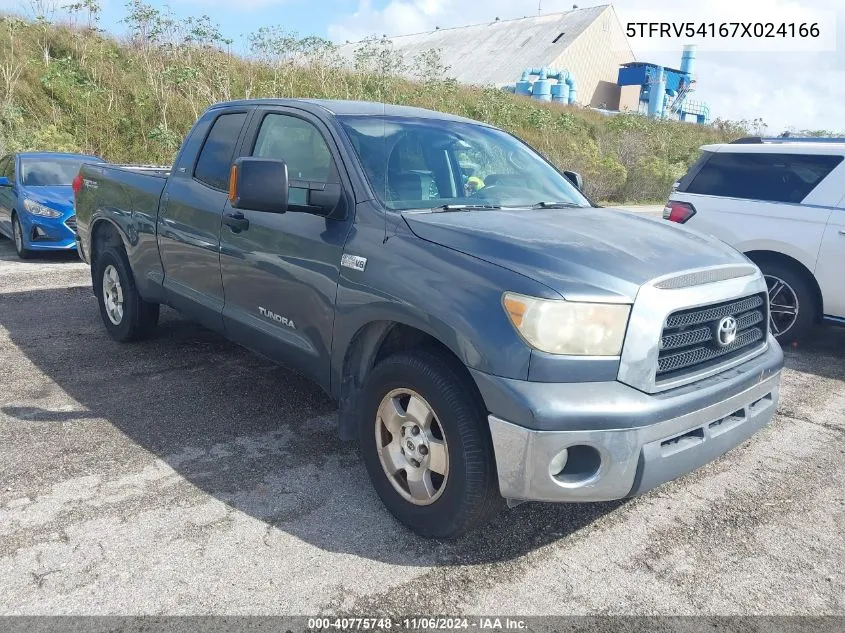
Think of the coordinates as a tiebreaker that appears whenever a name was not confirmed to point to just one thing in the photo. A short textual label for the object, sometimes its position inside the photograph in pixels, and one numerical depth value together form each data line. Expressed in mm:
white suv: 5926
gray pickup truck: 2564
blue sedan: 9125
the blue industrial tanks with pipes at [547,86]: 40969
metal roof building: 48812
